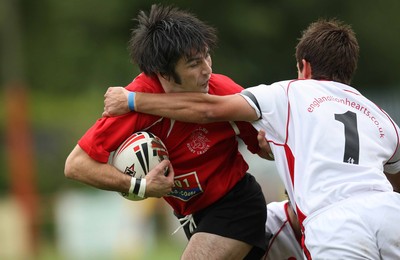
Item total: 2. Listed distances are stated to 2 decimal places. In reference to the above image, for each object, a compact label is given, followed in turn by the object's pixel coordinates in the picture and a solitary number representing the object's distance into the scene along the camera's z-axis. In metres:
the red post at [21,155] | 47.56
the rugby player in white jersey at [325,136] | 13.11
